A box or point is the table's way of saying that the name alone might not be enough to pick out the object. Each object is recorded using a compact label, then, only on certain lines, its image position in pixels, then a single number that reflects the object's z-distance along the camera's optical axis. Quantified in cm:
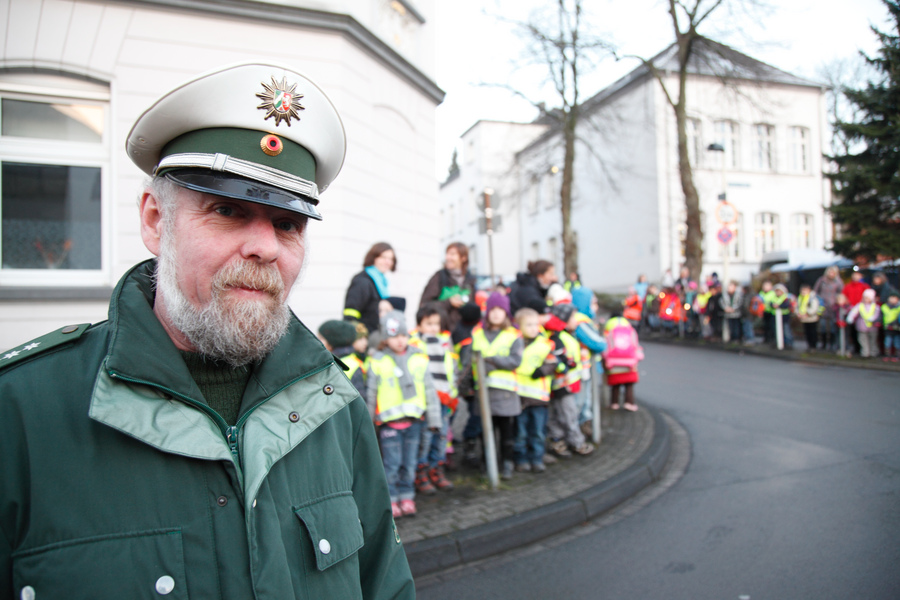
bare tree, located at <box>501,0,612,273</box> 1817
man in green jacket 104
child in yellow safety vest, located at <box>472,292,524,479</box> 545
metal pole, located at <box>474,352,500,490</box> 507
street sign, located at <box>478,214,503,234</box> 864
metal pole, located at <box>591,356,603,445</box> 651
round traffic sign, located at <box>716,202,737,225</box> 1483
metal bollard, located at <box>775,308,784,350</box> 1470
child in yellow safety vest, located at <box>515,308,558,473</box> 556
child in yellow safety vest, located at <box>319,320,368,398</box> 472
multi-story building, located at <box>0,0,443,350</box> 605
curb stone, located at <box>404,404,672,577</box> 388
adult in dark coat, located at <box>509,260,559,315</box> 668
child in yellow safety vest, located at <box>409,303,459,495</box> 522
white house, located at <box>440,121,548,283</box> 4281
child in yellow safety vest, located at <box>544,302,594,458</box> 612
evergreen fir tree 1580
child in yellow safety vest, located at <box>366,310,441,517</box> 462
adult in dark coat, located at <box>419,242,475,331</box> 629
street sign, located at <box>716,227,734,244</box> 1483
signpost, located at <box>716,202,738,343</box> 1483
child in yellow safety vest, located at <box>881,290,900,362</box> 1219
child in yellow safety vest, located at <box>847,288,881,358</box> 1254
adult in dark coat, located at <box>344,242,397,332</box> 558
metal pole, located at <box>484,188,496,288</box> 786
